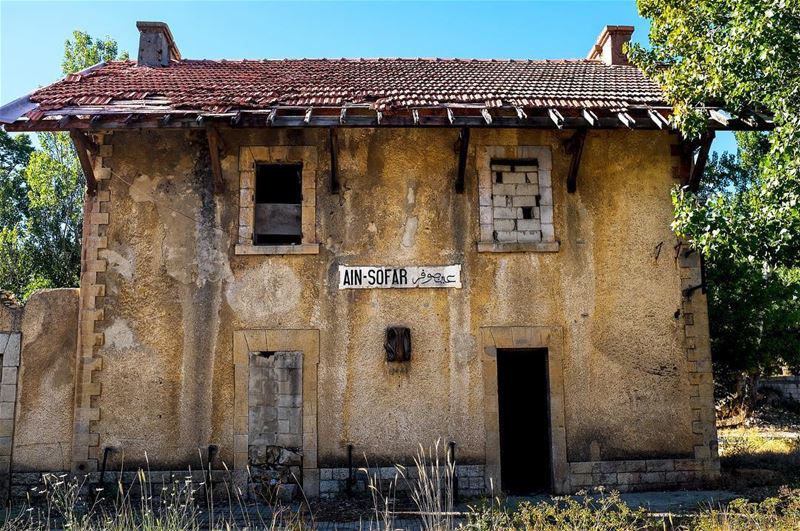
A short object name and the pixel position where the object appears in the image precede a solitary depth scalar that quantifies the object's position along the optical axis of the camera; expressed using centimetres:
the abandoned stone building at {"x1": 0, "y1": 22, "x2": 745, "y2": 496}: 844
